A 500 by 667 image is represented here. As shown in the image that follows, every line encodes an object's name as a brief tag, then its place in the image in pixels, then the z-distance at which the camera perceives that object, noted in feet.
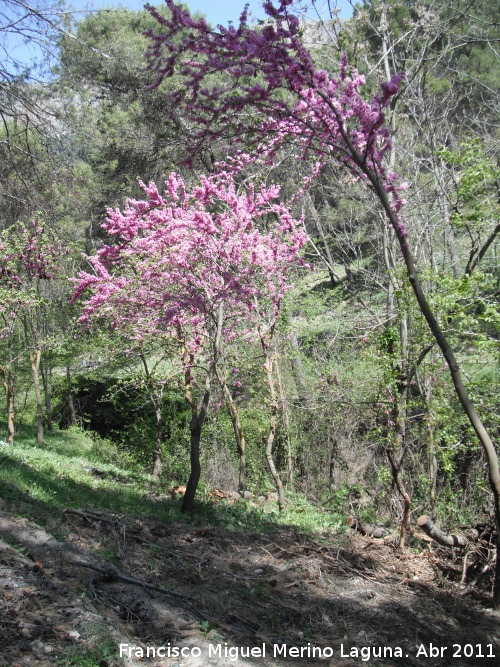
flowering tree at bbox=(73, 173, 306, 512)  25.48
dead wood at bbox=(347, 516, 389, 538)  22.72
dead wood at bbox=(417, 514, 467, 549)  19.31
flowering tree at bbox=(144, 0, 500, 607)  11.61
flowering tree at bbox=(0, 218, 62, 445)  33.50
